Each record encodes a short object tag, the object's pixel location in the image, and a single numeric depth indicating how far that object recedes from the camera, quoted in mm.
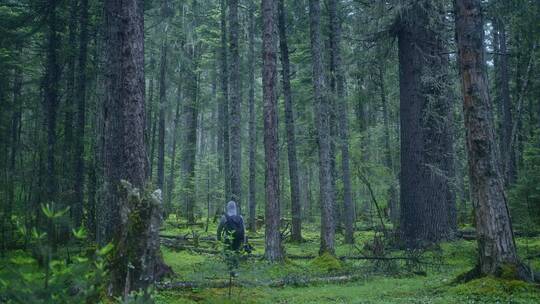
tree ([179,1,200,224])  32719
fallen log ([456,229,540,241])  17384
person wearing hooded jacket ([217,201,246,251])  14180
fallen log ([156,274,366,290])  9008
